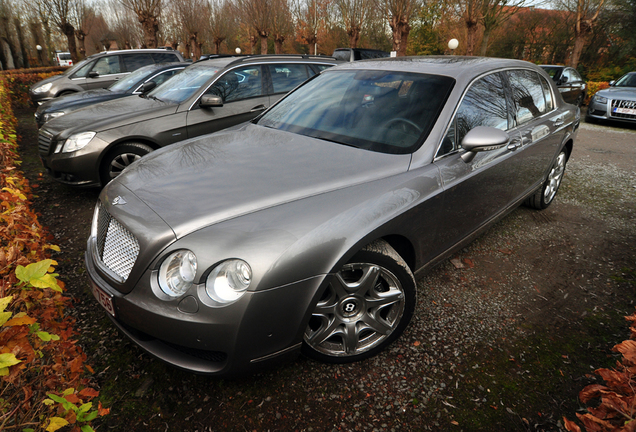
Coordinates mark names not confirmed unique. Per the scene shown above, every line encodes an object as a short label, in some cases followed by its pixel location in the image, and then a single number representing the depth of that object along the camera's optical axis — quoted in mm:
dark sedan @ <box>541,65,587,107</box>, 12102
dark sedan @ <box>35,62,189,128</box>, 6730
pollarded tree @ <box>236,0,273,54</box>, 27094
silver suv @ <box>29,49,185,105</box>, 10461
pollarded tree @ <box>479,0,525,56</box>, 16672
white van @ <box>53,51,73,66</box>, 39369
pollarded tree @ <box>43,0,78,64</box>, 24641
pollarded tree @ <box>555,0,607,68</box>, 18969
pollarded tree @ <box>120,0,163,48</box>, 19094
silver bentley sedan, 1781
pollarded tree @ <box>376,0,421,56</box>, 18375
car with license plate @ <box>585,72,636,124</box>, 10141
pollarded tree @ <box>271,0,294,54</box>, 27797
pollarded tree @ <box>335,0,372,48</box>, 25141
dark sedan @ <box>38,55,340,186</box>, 4508
